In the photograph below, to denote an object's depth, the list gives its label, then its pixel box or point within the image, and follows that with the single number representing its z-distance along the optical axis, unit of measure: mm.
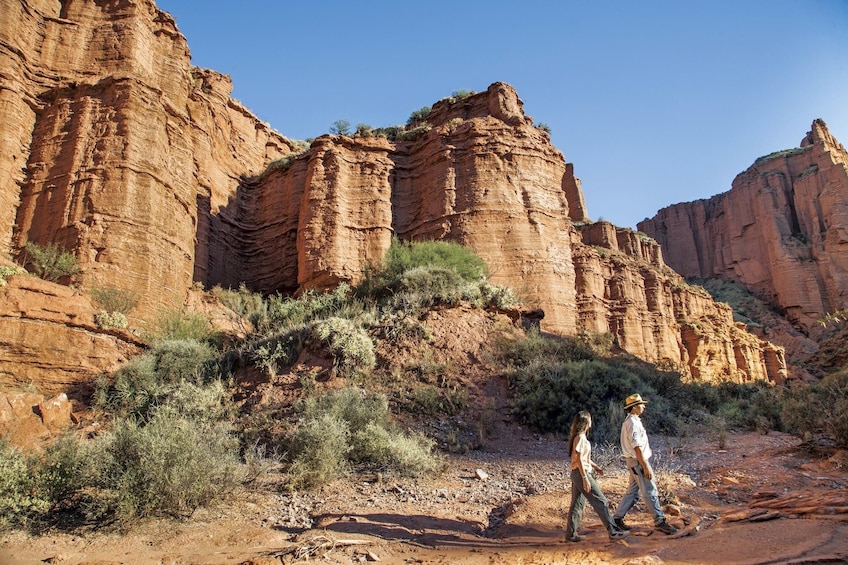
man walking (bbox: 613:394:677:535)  5605
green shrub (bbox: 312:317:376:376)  12219
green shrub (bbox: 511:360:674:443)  11508
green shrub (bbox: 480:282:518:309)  16078
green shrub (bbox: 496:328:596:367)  13594
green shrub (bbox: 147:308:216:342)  15312
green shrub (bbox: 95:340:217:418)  11312
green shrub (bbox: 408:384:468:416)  11344
